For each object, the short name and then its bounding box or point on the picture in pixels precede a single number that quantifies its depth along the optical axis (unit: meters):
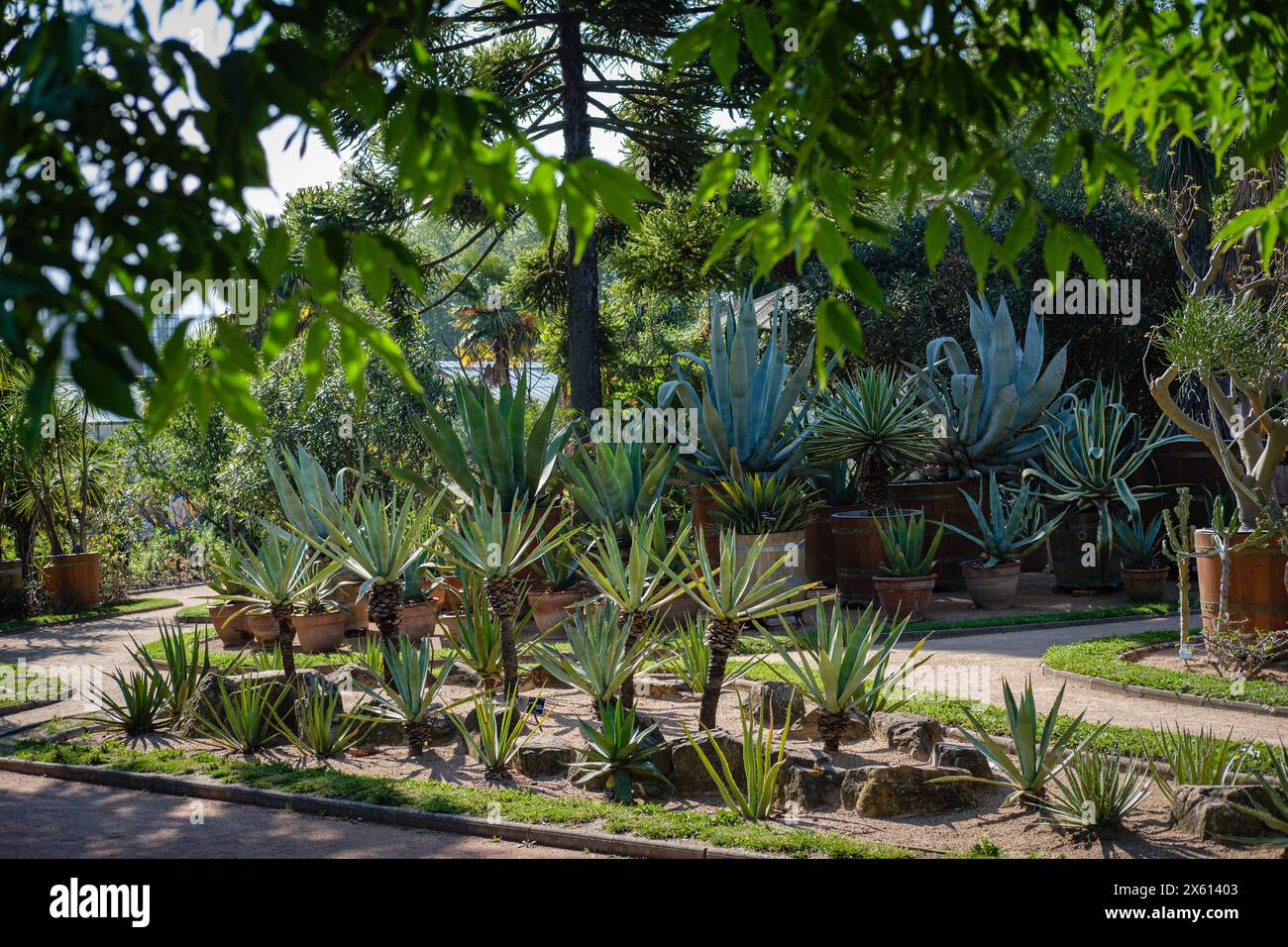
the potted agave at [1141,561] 10.98
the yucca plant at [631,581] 6.39
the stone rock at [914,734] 6.00
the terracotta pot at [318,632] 10.08
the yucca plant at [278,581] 7.63
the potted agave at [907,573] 10.25
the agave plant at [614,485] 10.06
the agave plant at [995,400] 12.23
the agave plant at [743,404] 11.52
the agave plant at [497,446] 9.72
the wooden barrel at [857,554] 10.96
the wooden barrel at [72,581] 13.84
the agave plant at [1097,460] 11.19
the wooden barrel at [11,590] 13.61
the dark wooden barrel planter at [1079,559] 11.44
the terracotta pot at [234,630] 10.83
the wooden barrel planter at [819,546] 12.06
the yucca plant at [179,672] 7.52
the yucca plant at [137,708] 7.34
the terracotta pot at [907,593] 10.25
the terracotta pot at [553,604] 9.98
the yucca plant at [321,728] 6.64
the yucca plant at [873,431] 11.16
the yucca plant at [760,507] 10.54
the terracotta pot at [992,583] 10.88
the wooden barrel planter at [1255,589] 7.67
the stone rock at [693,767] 5.76
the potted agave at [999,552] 10.89
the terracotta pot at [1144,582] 10.95
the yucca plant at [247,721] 6.83
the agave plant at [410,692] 6.63
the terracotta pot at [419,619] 9.90
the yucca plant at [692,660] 7.10
